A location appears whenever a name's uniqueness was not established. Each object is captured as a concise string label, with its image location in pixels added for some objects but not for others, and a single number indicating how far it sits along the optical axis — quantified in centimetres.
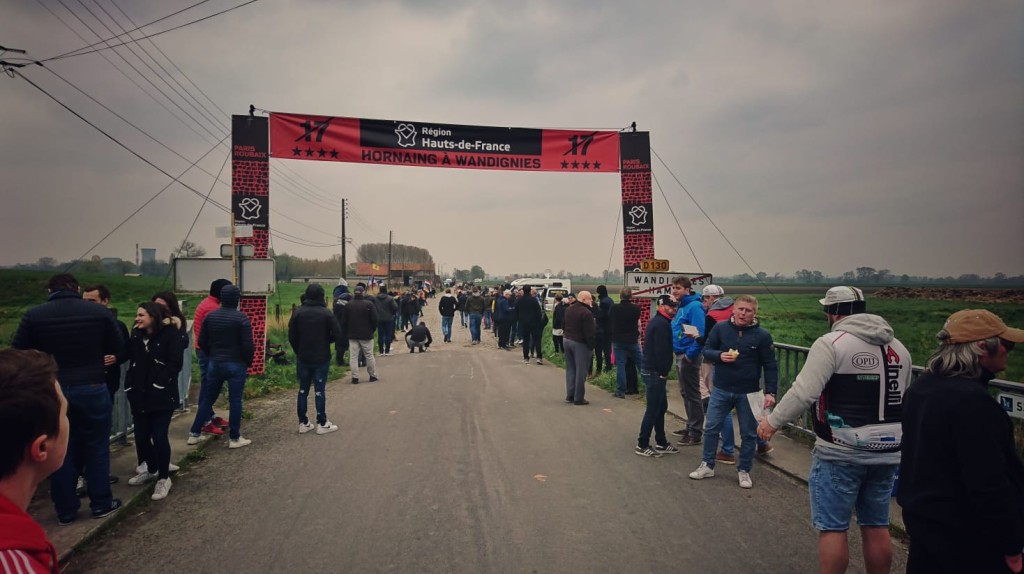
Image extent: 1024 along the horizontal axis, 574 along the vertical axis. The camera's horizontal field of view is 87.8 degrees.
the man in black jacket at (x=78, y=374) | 451
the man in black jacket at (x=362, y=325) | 1159
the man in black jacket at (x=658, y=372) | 650
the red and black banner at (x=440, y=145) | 1225
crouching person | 1748
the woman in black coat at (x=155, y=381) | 518
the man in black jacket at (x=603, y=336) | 1259
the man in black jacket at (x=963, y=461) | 234
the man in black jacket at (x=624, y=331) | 995
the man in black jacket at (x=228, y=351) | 666
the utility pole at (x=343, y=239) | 3852
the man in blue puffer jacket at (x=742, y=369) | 544
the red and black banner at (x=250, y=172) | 1181
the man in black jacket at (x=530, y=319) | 1515
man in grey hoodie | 323
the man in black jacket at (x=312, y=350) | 762
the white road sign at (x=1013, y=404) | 440
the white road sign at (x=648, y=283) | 1204
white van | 3579
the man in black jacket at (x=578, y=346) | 949
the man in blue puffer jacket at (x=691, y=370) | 705
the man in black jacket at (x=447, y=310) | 1987
